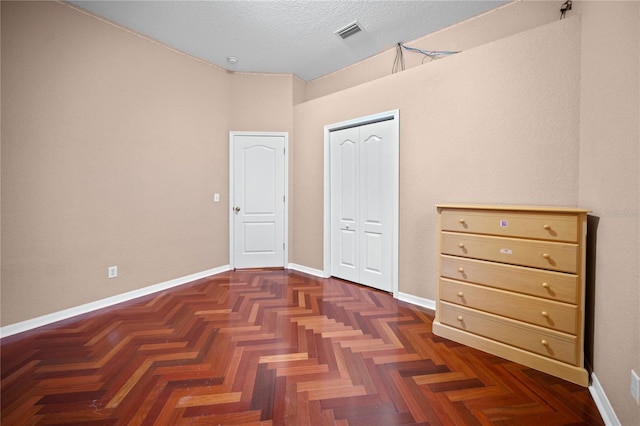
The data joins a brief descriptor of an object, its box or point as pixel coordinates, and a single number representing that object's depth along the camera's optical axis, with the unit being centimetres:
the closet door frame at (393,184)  302
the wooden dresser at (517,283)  168
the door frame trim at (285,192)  413
